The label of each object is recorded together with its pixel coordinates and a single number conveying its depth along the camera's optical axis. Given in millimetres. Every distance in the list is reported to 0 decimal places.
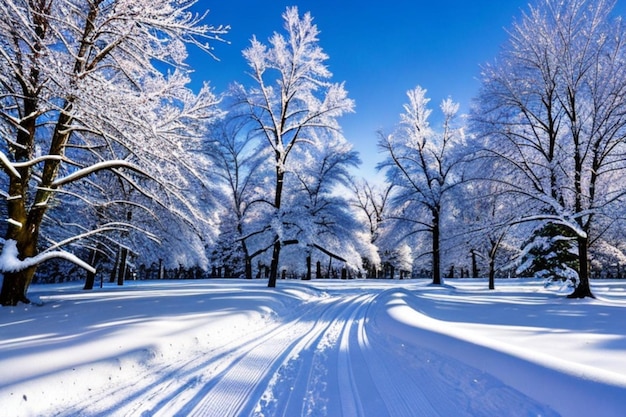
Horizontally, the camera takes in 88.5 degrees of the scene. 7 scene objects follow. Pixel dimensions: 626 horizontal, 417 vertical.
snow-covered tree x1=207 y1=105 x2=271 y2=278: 18594
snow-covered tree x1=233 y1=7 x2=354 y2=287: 16703
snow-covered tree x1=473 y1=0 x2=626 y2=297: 11258
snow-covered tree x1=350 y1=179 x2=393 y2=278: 37156
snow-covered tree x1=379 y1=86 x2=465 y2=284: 21078
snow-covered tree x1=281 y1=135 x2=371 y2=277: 17812
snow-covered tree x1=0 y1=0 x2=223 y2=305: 5742
